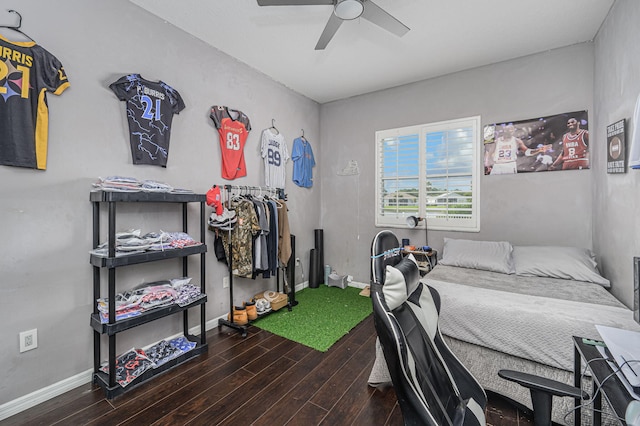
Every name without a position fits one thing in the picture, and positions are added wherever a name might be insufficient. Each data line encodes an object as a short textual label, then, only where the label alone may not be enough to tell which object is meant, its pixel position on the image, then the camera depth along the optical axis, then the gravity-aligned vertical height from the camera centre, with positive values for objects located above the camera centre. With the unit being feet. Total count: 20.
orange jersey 9.92 +2.83
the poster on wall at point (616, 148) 6.97 +1.74
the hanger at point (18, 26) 5.71 +3.83
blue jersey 13.58 +2.55
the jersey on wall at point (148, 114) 7.45 +2.77
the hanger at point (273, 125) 12.34 +3.91
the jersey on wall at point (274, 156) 11.81 +2.47
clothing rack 9.50 -1.55
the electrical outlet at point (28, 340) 5.93 -2.75
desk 2.84 -1.91
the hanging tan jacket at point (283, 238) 11.03 -1.01
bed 5.31 -2.09
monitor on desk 2.97 -1.66
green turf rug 9.11 -3.95
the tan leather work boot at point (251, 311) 10.13 -3.61
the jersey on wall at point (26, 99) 5.62 +2.37
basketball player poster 9.52 +2.50
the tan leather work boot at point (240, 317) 9.75 -3.66
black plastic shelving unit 6.25 -1.65
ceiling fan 6.50 +4.95
